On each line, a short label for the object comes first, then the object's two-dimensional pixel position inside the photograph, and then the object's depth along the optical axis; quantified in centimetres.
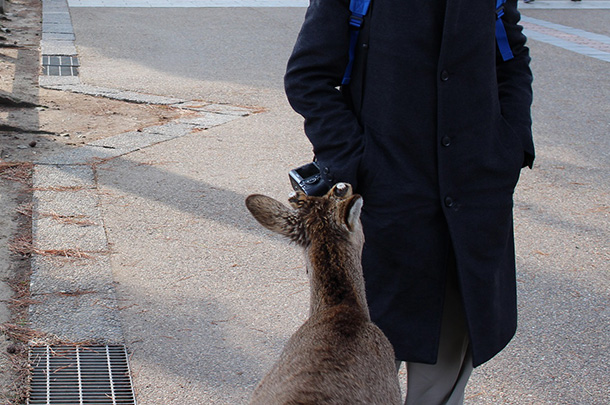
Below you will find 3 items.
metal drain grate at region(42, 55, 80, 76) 936
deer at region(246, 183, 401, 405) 206
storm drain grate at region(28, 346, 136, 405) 355
